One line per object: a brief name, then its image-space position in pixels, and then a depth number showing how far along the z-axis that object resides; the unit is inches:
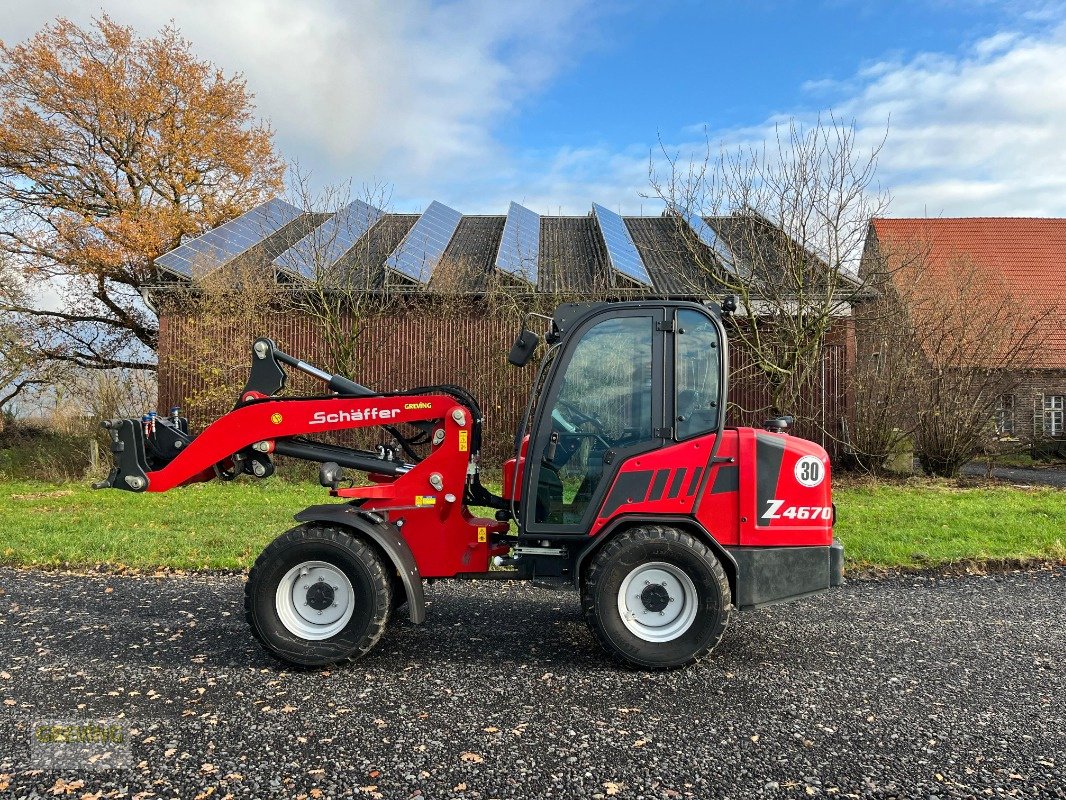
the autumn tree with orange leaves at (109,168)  809.5
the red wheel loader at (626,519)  190.2
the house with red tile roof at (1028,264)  665.6
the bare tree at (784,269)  555.5
